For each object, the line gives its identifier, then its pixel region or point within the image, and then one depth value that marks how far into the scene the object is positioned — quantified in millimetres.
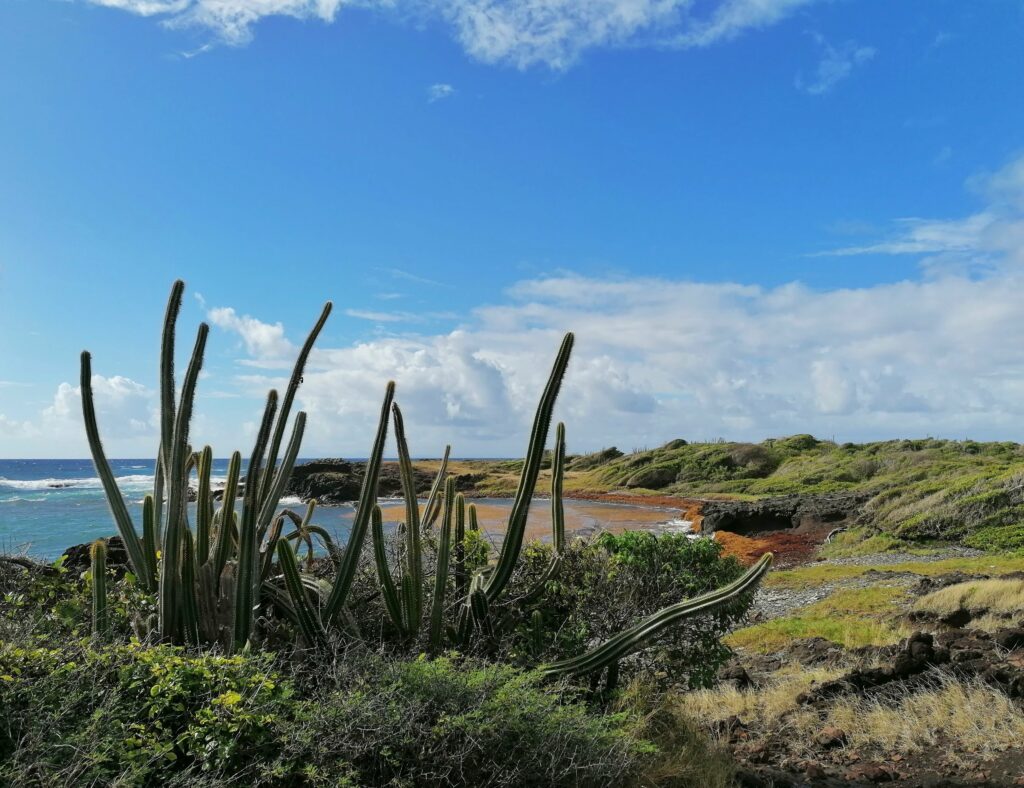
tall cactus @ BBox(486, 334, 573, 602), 5598
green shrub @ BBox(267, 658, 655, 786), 3691
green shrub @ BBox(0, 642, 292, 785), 3297
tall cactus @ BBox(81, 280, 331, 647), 4855
